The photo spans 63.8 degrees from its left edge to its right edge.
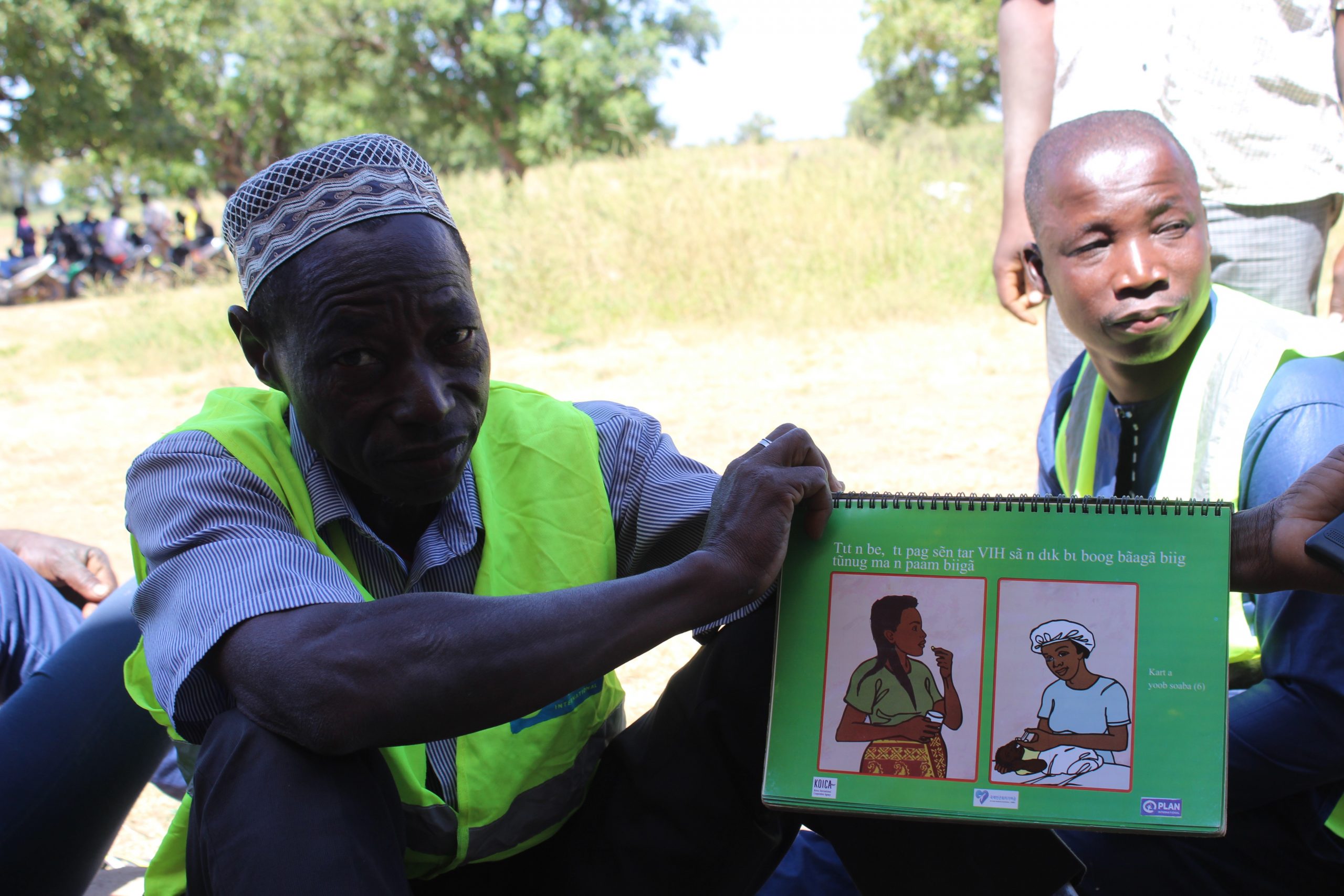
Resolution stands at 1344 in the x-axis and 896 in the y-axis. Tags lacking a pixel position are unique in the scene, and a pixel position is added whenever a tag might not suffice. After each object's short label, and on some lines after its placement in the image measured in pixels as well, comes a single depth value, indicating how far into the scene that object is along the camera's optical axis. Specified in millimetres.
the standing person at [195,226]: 20188
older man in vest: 1327
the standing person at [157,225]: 19562
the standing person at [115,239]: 19188
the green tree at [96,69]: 19828
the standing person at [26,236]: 19719
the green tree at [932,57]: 20609
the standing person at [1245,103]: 2764
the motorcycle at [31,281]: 17531
